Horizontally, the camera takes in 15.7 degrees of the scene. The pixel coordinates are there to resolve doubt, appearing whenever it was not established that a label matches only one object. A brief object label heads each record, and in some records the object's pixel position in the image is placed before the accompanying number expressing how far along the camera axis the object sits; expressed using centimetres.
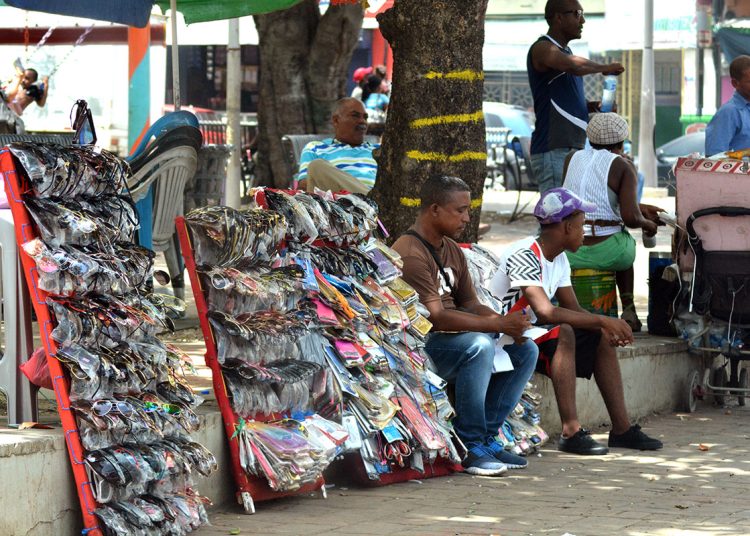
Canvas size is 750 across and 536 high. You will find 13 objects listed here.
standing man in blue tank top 1749
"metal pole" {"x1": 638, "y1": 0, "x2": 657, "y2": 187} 4593
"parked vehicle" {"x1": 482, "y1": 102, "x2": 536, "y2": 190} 3627
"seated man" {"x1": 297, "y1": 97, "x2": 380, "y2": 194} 1783
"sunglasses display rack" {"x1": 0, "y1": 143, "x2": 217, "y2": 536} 963
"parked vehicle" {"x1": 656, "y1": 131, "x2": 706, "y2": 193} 4947
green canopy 1945
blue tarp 1644
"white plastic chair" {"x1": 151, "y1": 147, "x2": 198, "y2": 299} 1658
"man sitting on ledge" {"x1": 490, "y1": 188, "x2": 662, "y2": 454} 1338
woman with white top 1617
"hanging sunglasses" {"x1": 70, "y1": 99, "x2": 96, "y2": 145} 1079
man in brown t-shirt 1267
